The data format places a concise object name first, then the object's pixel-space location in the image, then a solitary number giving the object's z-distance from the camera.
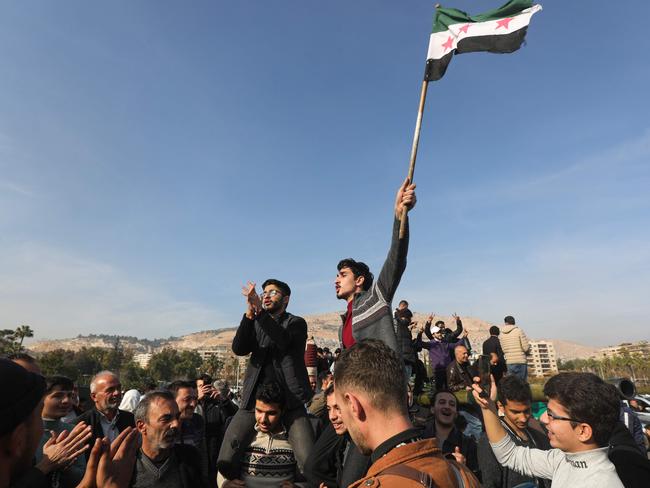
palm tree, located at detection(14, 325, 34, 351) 70.31
